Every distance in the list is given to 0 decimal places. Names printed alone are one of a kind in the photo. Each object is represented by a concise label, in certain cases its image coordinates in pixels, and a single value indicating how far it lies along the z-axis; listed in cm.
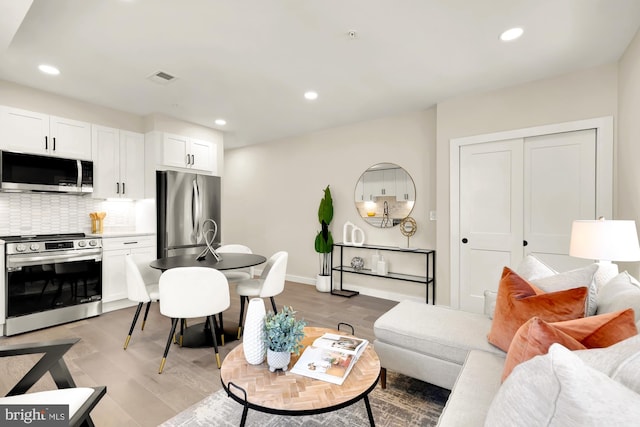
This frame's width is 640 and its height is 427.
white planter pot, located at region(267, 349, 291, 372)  152
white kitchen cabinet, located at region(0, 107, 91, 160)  330
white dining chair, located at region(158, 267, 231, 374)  236
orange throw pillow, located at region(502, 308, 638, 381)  103
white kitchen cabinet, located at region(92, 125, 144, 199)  397
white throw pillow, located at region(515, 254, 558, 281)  199
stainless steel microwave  327
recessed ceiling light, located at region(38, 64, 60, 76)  299
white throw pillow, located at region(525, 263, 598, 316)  161
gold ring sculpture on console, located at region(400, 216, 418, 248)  433
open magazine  150
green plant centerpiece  152
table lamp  199
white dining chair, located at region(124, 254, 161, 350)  274
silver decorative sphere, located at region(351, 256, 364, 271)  470
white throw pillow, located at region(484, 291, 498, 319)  222
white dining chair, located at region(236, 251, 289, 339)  299
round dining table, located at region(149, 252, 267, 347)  278
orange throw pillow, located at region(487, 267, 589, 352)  152
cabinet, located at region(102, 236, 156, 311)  379
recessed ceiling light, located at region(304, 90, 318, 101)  361
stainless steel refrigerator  431
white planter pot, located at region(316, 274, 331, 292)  489
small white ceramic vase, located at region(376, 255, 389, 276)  443
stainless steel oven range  313
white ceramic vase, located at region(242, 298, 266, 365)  159
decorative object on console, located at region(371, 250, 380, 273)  451
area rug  182
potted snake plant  488
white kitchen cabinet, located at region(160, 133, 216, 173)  437
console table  405
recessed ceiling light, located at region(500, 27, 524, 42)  239
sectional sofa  62
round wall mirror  442
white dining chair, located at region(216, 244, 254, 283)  339
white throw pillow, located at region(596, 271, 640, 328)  137
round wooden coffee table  128
